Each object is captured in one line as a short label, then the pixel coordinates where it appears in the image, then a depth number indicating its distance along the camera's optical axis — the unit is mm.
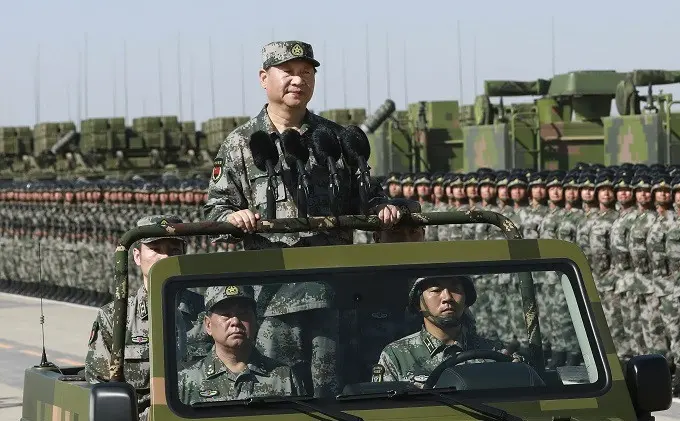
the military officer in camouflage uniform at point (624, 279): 20106
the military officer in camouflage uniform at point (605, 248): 20530
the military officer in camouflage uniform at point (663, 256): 19355
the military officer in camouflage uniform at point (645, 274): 19638
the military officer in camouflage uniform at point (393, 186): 27358
